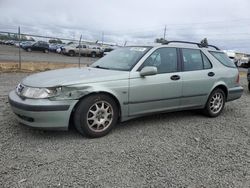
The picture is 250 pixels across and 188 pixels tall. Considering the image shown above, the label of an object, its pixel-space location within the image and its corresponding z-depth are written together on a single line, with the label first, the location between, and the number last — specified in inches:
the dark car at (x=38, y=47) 971.1
